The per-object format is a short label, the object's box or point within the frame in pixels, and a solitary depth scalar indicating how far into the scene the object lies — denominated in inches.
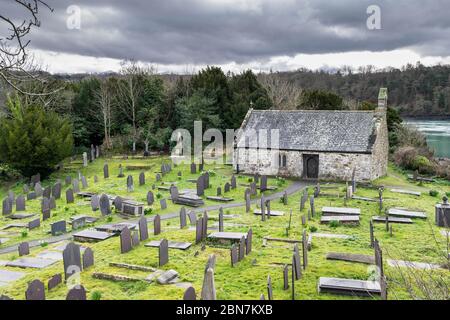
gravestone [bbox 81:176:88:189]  1087.2
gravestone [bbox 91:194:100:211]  863.7
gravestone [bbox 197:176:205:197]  992.2
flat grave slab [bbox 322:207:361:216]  788.6
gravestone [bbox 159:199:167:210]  869.8
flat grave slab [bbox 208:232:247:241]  605.9
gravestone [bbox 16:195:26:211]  895.1
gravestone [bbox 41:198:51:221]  818.3
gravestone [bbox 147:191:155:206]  906.7
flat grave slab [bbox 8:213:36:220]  840.9
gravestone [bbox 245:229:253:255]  562.3
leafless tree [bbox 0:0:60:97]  188.4
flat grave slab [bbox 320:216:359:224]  734.5
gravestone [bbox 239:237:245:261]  531.6
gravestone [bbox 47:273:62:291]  450.6
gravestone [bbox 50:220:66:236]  708.0
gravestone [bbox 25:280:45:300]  384.5
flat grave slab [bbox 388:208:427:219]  780.6
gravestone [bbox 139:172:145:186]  1118.0
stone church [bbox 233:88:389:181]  1149.7
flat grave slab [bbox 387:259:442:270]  491.9
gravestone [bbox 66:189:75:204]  952.0
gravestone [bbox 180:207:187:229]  712.4
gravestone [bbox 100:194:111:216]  816.9
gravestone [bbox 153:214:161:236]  664.4
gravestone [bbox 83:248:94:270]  514.0
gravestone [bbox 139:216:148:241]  621.9
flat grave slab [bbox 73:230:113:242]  655.8
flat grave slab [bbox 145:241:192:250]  591.8
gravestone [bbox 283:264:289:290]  430.3
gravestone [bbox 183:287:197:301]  335.0
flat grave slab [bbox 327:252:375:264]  514.1
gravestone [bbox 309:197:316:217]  797.2
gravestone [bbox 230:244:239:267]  513.7
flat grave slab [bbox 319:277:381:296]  410.9
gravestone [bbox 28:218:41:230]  746.2
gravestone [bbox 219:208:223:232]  664.7
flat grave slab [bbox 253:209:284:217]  813.2
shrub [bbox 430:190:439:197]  1004.2
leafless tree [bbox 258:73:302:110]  2139.5
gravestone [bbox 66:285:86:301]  361.1
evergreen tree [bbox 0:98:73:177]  1200.2
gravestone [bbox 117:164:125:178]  1248.5
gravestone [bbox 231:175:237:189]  1061.1
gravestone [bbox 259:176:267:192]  1044.5
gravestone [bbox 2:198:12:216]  877.8
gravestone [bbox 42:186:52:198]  999.5
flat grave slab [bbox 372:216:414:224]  750.7
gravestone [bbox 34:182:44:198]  1041.7
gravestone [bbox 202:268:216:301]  342.0
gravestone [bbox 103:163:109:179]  1234.0
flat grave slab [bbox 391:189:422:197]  1001.2
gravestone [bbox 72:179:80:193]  1041.0
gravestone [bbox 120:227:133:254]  571.8
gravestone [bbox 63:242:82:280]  478.6
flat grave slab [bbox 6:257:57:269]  538.3
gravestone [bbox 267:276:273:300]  371.9
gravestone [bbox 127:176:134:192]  1039.2
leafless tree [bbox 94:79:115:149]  1677.2
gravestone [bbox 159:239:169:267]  512.1
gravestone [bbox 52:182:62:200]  997.8
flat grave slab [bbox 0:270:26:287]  487.0
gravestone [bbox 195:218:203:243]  615.7
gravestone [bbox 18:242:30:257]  587.5
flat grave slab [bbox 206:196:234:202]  950.4
